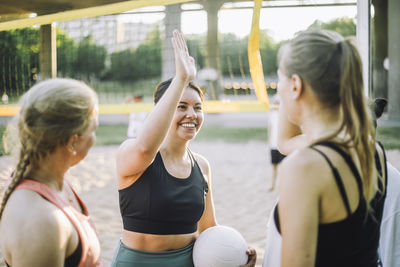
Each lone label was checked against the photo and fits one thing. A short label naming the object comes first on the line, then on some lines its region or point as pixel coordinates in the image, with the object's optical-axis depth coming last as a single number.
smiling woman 1.63
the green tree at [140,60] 9.28
